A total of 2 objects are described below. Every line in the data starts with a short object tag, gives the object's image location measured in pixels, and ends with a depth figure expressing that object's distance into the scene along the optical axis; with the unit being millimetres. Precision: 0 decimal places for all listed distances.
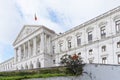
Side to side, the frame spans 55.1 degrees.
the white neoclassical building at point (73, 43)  21046
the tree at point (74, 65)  12827
